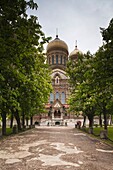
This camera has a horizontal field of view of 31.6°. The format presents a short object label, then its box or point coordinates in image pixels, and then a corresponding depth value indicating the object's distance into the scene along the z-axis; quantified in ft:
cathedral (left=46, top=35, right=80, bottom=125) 198.80
